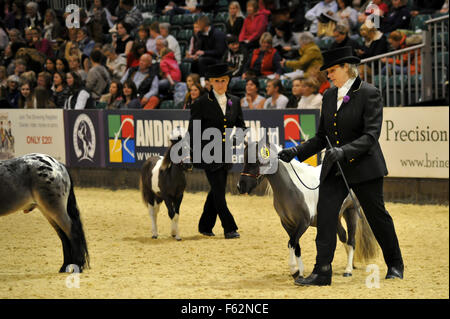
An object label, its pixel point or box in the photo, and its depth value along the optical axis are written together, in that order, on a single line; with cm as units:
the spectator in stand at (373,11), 1033
